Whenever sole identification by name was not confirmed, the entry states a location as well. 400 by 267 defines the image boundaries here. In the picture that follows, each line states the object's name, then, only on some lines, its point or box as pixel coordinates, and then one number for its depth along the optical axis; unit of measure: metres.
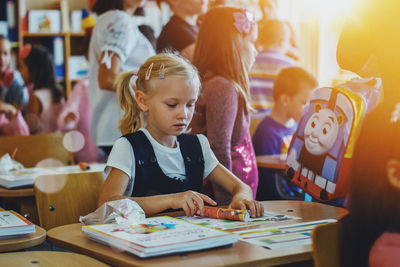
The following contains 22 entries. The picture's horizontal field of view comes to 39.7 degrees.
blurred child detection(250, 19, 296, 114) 3.93
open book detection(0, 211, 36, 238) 1.41
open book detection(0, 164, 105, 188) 2.36
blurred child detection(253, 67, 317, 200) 3.27
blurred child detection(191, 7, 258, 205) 2.38
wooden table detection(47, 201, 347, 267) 1.11
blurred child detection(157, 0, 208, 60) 3.11
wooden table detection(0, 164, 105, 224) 2.28
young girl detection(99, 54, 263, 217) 1.87
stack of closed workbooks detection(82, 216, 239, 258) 1.15
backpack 1.59
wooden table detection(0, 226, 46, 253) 1.37
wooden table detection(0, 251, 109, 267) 1.22
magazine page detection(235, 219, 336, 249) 1.25
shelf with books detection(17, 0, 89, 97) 6.13
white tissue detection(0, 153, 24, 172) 2.70
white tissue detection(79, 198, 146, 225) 1.43
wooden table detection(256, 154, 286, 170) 2.85
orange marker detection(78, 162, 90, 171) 2.74
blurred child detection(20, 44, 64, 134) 4.45
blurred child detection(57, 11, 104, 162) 4.15
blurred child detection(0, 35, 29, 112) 4.94
